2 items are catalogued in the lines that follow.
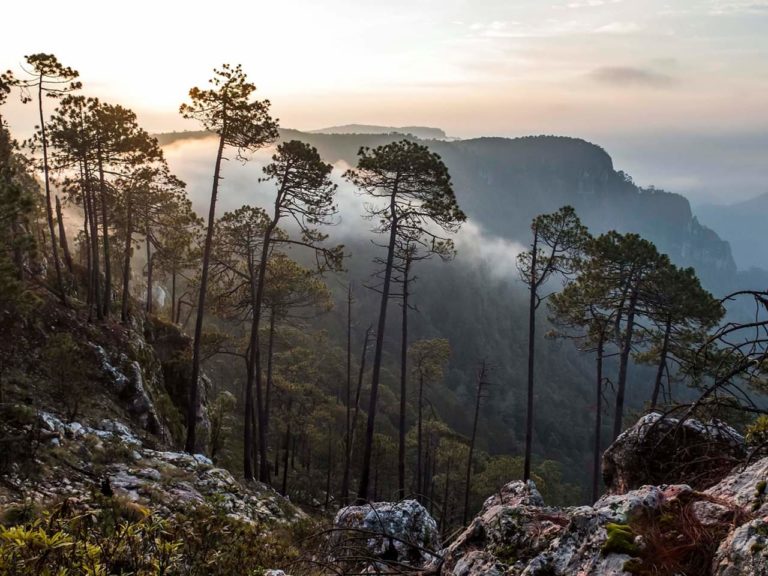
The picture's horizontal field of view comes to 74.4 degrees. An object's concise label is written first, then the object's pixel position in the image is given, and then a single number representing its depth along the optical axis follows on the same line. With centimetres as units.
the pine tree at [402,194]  1728
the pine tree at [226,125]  1603
